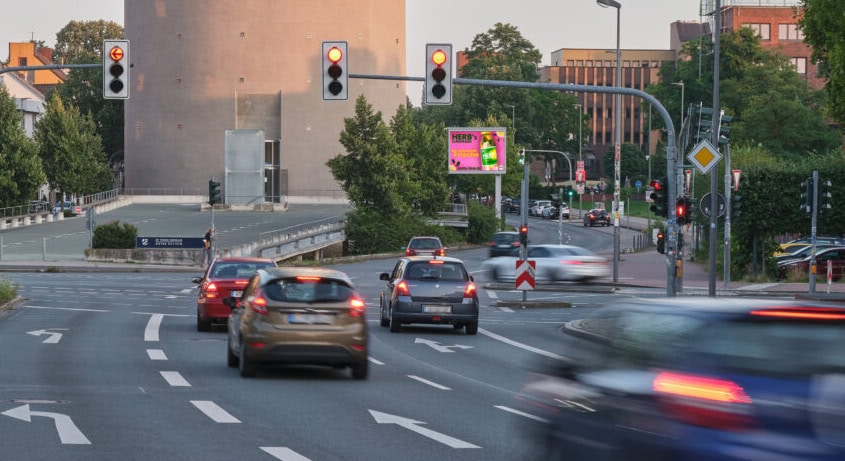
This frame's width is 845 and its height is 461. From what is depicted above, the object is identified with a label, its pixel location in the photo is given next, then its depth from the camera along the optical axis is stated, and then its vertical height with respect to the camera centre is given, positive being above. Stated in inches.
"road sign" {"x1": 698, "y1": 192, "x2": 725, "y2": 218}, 1685.2 -50.1
